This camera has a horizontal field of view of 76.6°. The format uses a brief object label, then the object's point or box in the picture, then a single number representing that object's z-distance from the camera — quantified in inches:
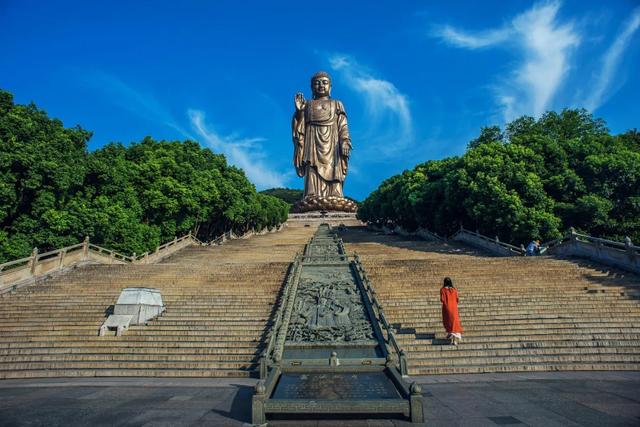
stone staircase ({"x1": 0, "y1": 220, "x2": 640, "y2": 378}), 343.0
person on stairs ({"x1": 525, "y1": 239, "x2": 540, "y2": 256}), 727.6
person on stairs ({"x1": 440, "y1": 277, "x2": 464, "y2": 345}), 350.0
